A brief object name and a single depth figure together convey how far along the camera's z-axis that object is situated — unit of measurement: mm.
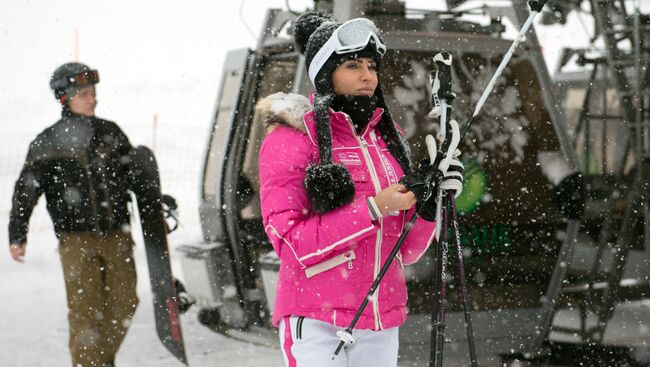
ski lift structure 5223
